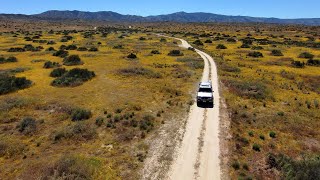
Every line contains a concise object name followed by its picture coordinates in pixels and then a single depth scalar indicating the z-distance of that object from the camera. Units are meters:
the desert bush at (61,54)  42.66
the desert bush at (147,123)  17.04
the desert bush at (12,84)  24.12
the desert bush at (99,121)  17.64
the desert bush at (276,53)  48.63
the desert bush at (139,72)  31.23
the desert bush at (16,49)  48.20
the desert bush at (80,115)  18.44
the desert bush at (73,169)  11.57
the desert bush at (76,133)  15.85
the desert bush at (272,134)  16.62
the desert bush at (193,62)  36.70
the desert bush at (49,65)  34.80
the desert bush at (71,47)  51.39
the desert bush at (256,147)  14.87
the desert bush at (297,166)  11.34
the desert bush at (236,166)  12.79
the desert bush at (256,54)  46.74
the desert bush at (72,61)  36.40
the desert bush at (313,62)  40.48
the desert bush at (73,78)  26.67
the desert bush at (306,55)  45.61
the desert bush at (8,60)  37.64
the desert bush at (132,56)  42.22
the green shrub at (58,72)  30.13
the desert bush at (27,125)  16.66
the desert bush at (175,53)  46.53
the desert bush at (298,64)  38.70
